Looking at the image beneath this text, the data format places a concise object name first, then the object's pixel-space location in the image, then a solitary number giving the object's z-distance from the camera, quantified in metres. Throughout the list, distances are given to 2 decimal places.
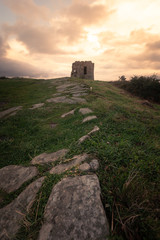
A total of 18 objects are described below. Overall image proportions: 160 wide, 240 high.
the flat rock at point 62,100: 6.43
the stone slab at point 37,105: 6.12
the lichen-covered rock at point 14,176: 2.06
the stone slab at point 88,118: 3.91
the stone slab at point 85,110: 4.56
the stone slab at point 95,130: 3.05
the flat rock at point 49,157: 2.49
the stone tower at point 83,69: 23.19
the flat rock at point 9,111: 5.67
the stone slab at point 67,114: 4.84
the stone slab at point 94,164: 1.91
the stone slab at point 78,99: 6.22
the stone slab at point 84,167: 1.89
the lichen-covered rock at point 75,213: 1.21
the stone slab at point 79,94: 7.22
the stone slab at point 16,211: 1.42
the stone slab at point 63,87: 9.46
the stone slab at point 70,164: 2.07
